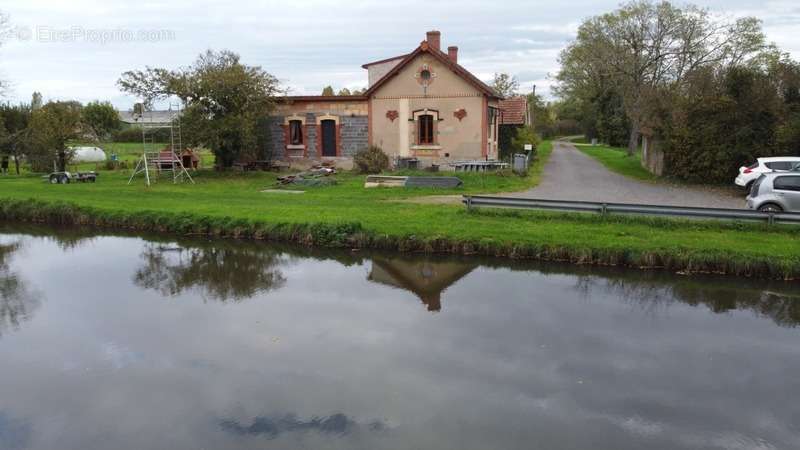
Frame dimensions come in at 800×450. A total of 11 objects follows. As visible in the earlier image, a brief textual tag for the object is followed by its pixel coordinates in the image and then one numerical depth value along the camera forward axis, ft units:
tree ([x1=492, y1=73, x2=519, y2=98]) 192.54
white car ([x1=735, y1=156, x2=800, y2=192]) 64.64
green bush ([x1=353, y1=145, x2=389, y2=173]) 90.94
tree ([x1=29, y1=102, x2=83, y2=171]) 94.63
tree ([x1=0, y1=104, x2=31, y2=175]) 104.27
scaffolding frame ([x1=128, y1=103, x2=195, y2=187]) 84.89
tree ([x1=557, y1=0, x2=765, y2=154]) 140.46
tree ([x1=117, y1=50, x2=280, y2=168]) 84.89
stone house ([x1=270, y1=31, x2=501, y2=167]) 89.51
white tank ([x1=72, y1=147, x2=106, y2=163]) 147.33
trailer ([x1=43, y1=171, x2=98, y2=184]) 88.53
